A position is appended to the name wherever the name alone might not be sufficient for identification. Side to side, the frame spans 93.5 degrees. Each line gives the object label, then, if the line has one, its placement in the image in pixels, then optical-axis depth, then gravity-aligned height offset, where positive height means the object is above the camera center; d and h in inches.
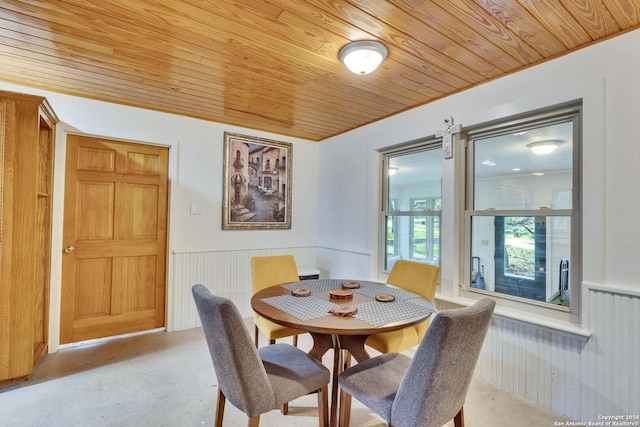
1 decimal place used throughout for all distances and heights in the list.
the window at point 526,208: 75.6 +3.8
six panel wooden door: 107.1 -8.6
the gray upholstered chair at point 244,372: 48.1 -27.3
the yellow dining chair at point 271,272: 98.7 -18.3
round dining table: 55.9 -19.4
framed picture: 134.3 +16.3
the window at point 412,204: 107.6 +6.6
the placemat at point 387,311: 58.6 -19.3
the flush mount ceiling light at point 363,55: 70.3 +39.5
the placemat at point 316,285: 84.0 -19.3
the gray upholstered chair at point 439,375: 42.9 -23.4
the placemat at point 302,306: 61.1 -19.3
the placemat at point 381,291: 77.3 -19.3
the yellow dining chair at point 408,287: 74.4 -20.2
